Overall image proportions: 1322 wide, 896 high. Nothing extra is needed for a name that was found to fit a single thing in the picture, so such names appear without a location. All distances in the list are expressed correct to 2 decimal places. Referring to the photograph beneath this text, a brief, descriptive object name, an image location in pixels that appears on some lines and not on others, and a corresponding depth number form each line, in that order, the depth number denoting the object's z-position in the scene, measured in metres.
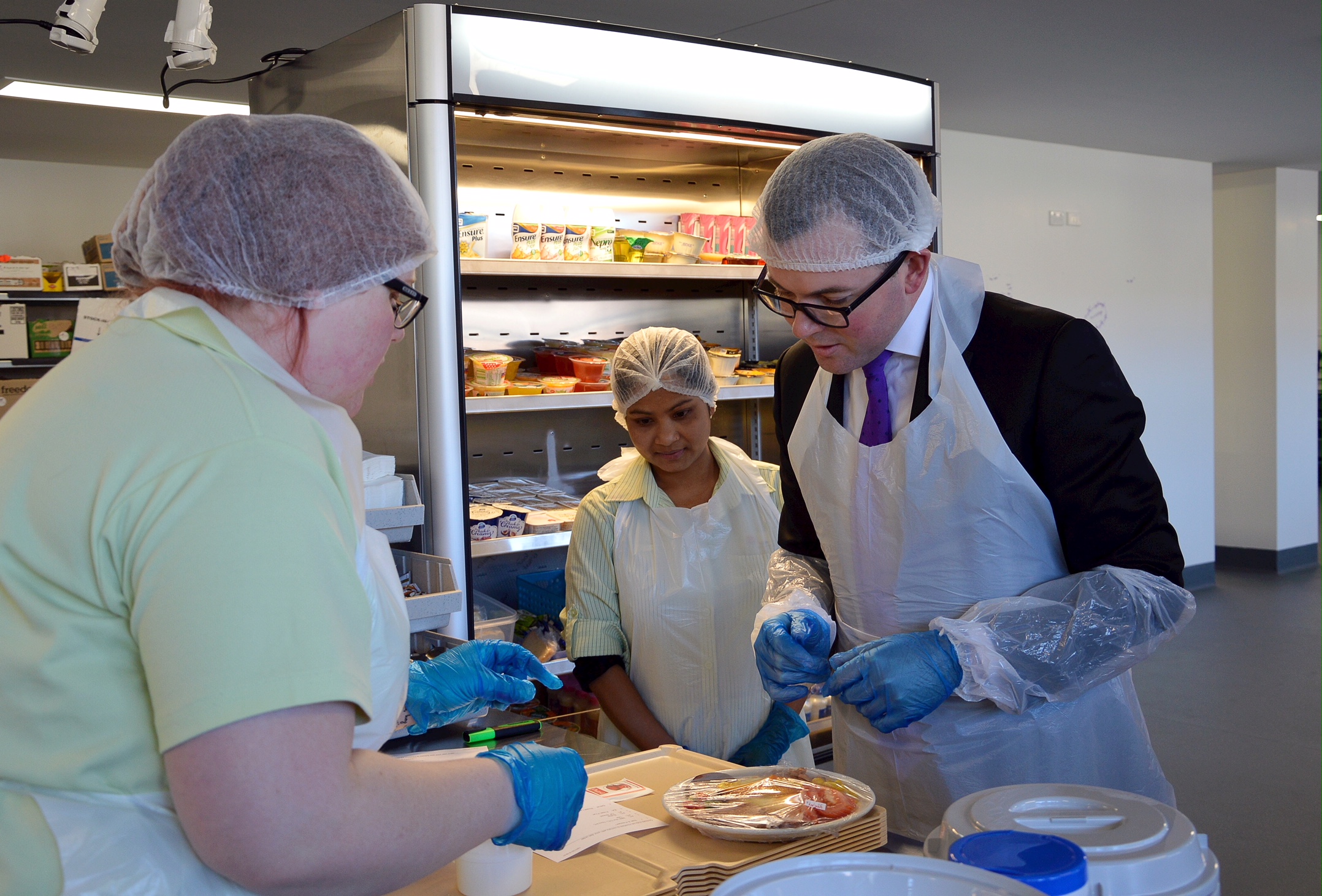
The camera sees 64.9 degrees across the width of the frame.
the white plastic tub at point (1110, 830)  0.93
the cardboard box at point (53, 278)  7.11
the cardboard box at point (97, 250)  6.70
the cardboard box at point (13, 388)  6.82
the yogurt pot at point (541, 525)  2.92
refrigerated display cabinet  2.44
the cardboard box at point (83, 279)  7.04
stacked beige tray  1.26
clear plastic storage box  2.88
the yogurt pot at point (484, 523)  2.87
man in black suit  1.62
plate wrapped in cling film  1.40
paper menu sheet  1.38
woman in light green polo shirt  0.77
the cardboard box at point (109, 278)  7.20
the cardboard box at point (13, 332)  6.93
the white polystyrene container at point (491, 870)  1.23
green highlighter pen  2.02
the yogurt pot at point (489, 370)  2.90
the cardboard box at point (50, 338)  7.07
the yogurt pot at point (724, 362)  3.41
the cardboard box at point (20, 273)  6.89
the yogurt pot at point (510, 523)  2.91
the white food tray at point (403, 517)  2.29
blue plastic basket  3.25
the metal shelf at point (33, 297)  6.92
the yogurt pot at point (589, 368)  3.16
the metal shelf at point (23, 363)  6.89
